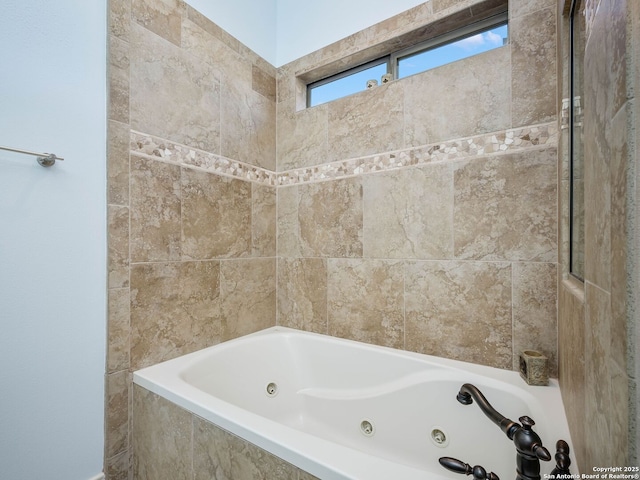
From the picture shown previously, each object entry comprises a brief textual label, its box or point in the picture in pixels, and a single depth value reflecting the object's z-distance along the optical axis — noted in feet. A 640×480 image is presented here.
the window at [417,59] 4.90
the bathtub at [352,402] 2.77
